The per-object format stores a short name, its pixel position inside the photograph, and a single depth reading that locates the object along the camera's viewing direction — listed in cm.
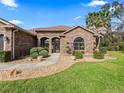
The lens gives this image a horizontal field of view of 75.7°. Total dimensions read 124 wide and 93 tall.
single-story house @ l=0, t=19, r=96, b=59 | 929
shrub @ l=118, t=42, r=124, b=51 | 1817
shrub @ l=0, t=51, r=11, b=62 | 843
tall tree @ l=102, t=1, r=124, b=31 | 1882
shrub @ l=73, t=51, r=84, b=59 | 972
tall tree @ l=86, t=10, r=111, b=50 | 1990
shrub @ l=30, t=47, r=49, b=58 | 1041
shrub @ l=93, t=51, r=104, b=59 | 997
